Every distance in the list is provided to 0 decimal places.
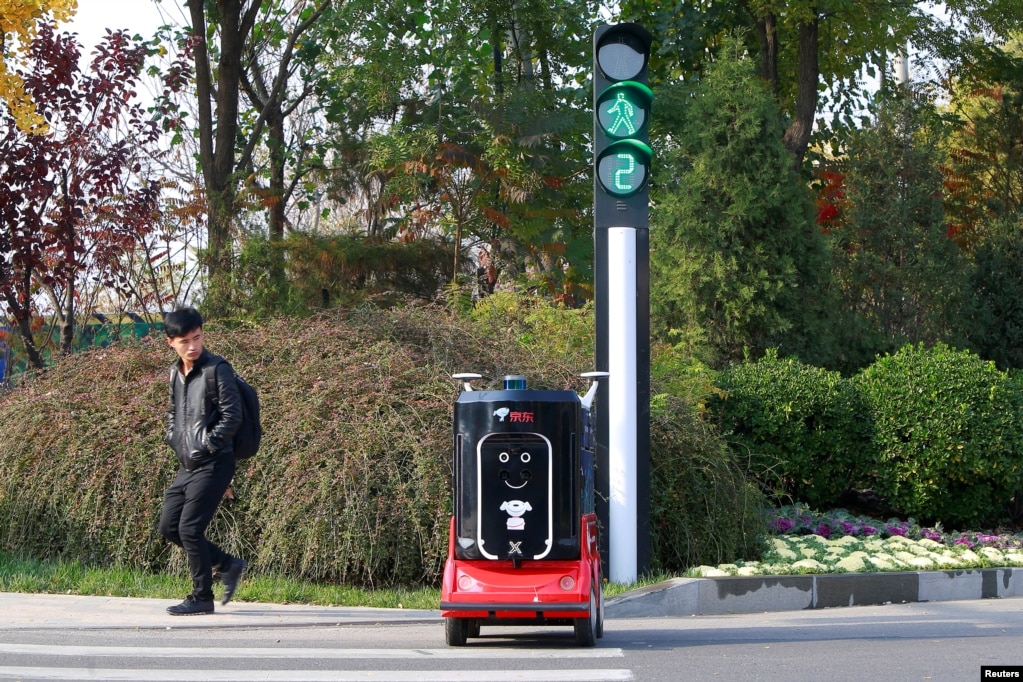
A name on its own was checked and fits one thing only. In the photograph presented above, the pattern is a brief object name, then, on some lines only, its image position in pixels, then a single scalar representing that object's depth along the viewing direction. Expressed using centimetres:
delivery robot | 1312
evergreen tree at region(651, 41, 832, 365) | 2798
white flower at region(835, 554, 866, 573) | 1875
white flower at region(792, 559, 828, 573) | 1844
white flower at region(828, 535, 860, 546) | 2120
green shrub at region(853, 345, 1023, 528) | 2403
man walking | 1465
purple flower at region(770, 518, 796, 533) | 2278
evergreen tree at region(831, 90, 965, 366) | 3241
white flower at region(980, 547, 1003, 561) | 2044
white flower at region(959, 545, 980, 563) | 1998
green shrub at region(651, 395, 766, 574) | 1902
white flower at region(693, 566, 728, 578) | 1769
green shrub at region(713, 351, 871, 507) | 2419
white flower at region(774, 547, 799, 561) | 1932
